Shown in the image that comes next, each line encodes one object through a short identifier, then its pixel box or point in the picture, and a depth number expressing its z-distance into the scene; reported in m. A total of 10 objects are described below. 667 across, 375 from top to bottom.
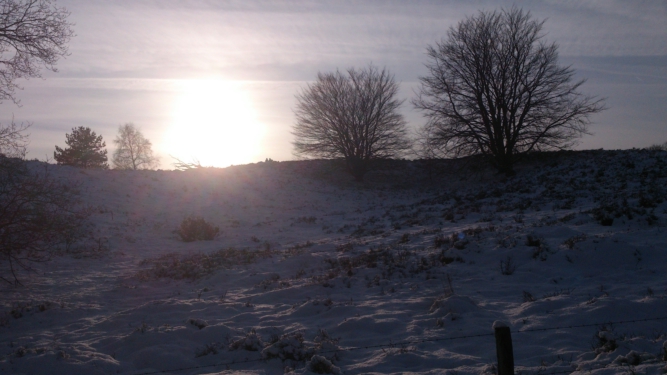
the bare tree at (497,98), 26.09
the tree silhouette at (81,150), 42.06
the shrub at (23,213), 8.07
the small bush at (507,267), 8.98
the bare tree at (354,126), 35.78
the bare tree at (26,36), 9.66
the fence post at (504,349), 3.85
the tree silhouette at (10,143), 8.52
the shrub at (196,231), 16.83
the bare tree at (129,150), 59.69
